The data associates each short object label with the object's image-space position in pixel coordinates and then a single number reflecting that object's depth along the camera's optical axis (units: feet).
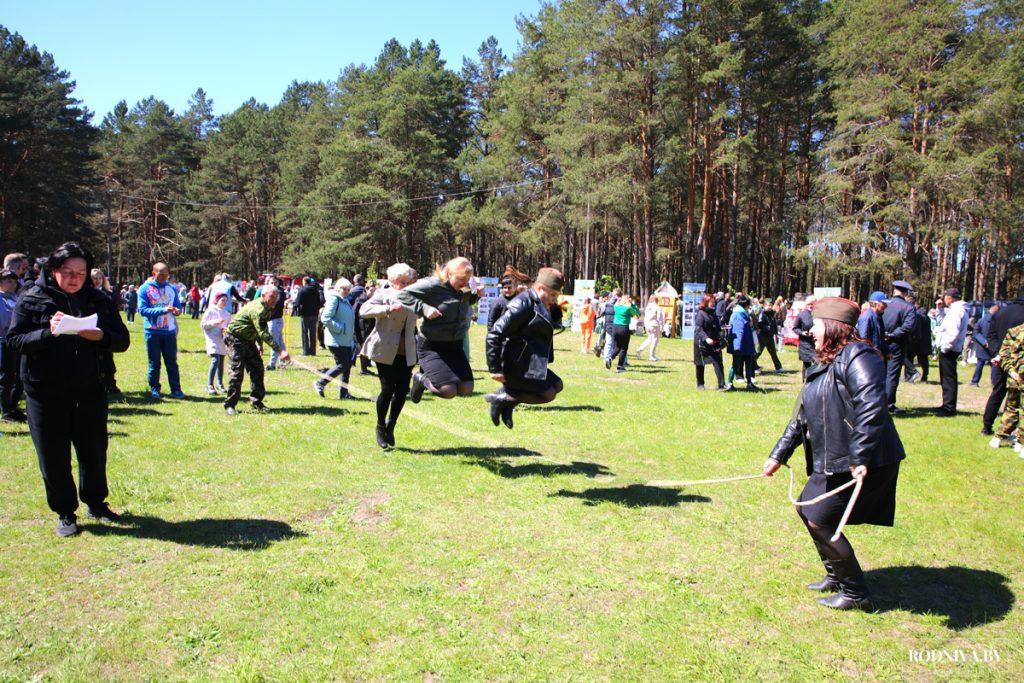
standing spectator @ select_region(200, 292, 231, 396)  35.63
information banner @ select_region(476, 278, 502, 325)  103.65
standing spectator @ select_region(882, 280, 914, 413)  35.73
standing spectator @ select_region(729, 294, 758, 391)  46.68
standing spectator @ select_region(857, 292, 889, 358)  34.88
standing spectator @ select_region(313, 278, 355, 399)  35.47
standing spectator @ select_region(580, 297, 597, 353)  69.36
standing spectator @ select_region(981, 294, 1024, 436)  32.35
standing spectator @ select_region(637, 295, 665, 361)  63.21
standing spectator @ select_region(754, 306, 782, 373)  54.24
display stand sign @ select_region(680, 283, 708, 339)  90.68
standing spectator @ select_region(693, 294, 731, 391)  45.11
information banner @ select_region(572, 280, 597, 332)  98.90
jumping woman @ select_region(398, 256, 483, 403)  22.30
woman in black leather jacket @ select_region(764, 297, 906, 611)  13.03
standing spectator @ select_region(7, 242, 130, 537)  15.64
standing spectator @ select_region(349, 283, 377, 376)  35.06
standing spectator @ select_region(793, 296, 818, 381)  36.47
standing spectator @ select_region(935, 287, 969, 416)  38.22
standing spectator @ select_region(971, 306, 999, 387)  38.88
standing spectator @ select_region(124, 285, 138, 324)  100.22
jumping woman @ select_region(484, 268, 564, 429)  20.86
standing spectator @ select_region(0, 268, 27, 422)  27.02
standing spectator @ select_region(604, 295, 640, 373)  54.34
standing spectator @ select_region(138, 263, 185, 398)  33.58
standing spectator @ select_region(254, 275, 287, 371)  48.83
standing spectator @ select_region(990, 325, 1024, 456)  28.60
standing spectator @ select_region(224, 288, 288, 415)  30.94
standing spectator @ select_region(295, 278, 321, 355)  52.39
